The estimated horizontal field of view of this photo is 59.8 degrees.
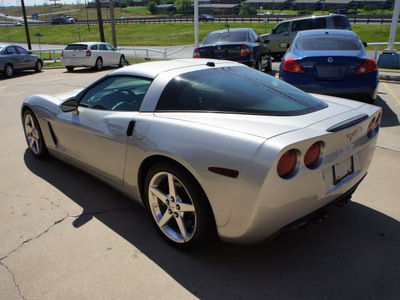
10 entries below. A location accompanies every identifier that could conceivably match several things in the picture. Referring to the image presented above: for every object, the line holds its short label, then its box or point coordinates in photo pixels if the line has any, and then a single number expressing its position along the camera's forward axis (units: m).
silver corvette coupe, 2.16
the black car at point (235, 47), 9.00
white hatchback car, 17.64
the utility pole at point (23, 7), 25.99
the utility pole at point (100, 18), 25.39
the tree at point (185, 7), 111.25
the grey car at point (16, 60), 15.46
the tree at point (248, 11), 94.60
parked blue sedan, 5.89
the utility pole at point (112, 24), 26.63
